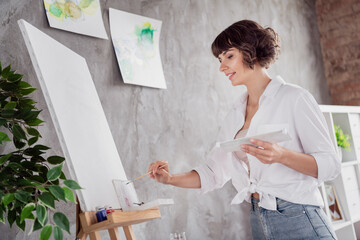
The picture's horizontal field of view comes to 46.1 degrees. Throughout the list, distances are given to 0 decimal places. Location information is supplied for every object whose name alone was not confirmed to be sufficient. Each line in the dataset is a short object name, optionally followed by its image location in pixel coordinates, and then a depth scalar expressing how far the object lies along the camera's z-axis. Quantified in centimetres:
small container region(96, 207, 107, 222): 142
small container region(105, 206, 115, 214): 147
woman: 166
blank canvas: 142
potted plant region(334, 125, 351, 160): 363
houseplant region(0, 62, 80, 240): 106
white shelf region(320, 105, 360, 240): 350
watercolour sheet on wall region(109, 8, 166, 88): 238
